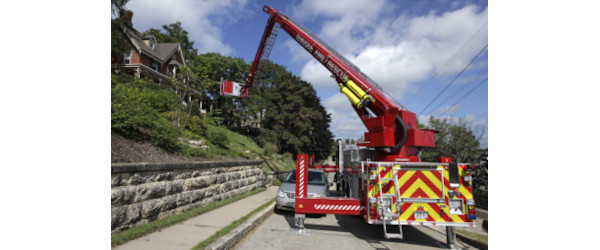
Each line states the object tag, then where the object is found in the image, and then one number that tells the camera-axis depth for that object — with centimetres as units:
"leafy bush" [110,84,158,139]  681
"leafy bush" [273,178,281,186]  1731
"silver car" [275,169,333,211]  898
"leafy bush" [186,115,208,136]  1149
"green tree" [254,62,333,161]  3203
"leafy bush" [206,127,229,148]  1226
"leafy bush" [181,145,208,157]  871
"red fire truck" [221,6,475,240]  594
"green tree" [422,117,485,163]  1859
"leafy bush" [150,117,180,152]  786
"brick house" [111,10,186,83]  2697
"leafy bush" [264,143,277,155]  2500
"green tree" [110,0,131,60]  2058
